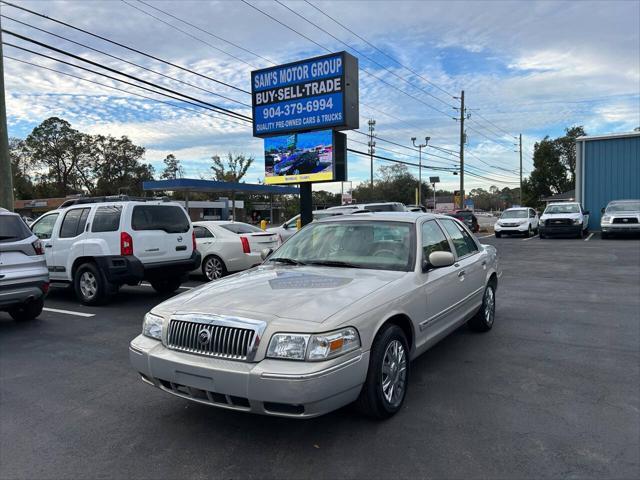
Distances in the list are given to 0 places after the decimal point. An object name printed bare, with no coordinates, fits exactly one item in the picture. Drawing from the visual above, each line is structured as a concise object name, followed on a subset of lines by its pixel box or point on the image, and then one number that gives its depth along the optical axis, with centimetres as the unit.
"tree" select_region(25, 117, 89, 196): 6981
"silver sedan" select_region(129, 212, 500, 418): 300
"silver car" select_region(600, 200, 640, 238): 2059
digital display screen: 1327
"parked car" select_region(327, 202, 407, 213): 1434
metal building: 2686
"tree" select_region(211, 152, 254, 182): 8038
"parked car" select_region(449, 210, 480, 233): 3013
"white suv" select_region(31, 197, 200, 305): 805
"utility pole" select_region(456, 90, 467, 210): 4053
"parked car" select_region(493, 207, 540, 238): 2472
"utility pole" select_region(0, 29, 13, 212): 1176
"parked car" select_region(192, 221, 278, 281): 1069
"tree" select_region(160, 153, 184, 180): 9512
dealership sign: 1281
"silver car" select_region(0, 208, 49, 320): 654
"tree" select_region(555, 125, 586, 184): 7000
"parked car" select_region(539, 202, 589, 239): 2239
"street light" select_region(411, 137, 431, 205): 5088
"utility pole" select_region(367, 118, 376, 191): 5999
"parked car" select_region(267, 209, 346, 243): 1387
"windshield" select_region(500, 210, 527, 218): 2583
